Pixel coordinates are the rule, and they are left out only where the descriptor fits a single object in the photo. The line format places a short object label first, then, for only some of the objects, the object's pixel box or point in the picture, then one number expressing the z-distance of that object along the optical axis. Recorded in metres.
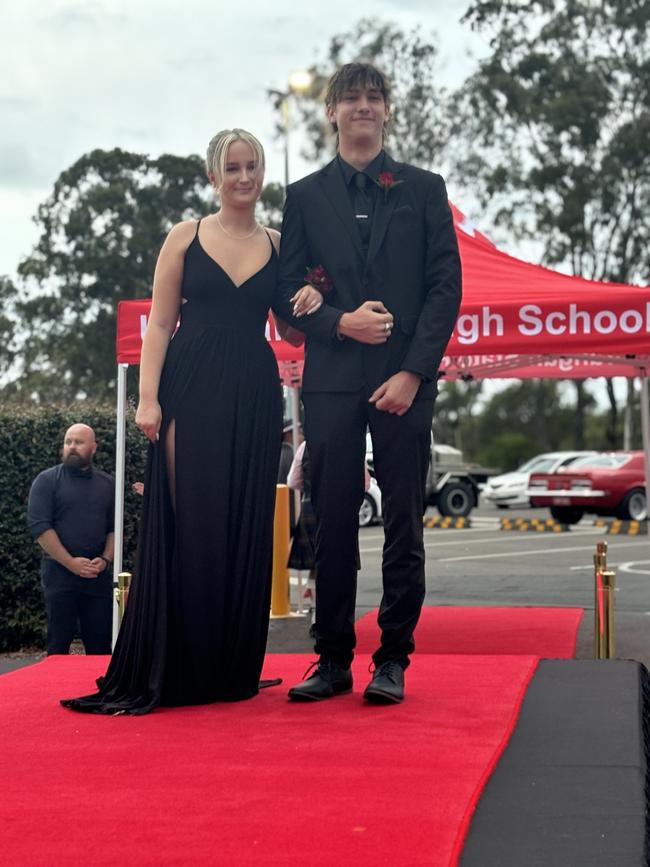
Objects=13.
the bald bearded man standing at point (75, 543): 7.77
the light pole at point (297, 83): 27.44
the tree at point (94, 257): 43.16
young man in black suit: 4.26
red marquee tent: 7.17
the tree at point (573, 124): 35.19
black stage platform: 2.64
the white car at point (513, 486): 29.48
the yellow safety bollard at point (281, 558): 10.37
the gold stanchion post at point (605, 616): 5.96
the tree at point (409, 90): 38.91
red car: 22.86
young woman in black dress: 4.31
